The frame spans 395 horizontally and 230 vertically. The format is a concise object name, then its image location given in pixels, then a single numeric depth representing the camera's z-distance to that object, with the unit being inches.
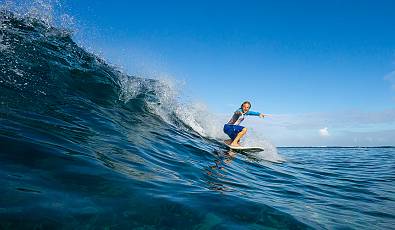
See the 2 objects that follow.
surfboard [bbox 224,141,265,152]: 495.9
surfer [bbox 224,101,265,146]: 514.0
